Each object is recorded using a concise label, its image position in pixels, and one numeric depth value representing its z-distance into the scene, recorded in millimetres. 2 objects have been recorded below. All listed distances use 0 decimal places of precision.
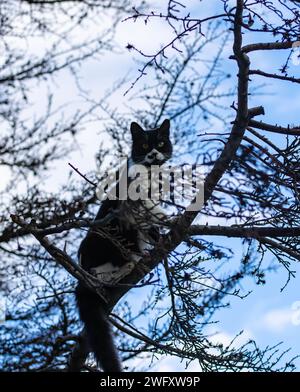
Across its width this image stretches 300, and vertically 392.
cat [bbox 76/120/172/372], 4887
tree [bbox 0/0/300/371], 3820
